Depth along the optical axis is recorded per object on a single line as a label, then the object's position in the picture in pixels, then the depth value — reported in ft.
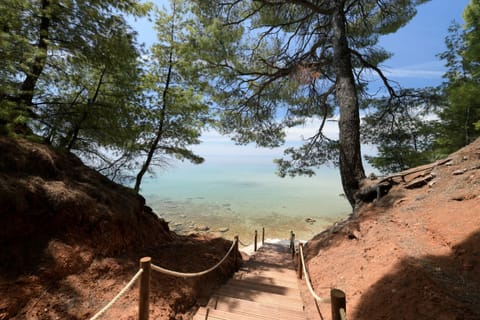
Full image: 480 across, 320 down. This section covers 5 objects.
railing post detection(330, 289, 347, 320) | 4.97
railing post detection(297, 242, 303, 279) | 13.43
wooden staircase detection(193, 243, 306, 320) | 8.36
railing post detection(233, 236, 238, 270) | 15.80
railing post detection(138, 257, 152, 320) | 6.39
